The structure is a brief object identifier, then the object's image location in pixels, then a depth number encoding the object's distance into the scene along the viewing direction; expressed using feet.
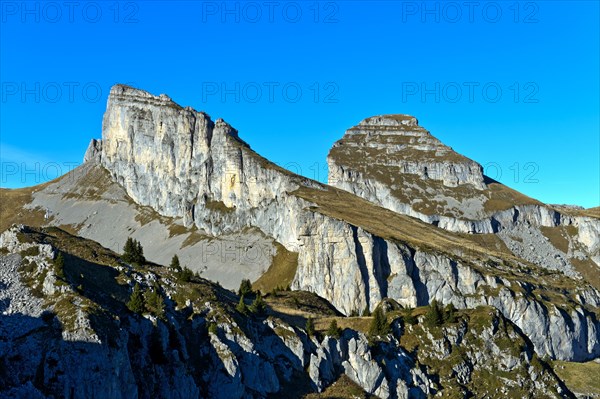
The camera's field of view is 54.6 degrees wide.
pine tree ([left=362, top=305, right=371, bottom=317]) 413.92
